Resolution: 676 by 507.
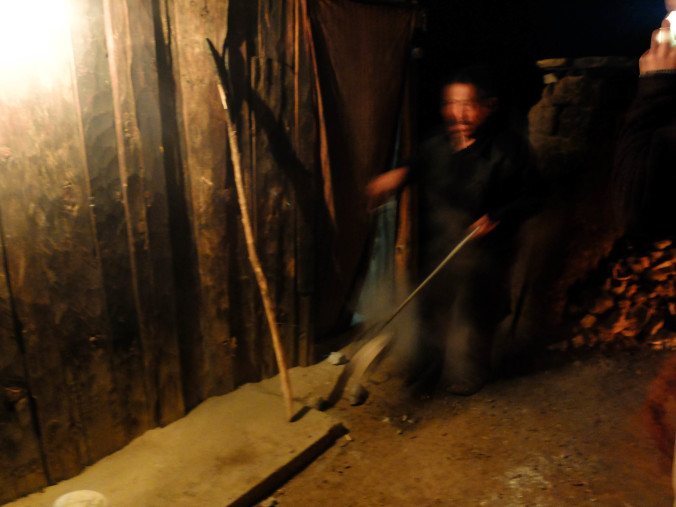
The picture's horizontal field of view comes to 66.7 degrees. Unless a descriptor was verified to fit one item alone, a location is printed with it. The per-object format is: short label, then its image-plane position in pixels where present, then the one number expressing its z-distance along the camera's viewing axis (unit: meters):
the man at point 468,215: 3.74
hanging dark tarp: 3.92
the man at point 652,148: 1.67
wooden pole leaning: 3.22
